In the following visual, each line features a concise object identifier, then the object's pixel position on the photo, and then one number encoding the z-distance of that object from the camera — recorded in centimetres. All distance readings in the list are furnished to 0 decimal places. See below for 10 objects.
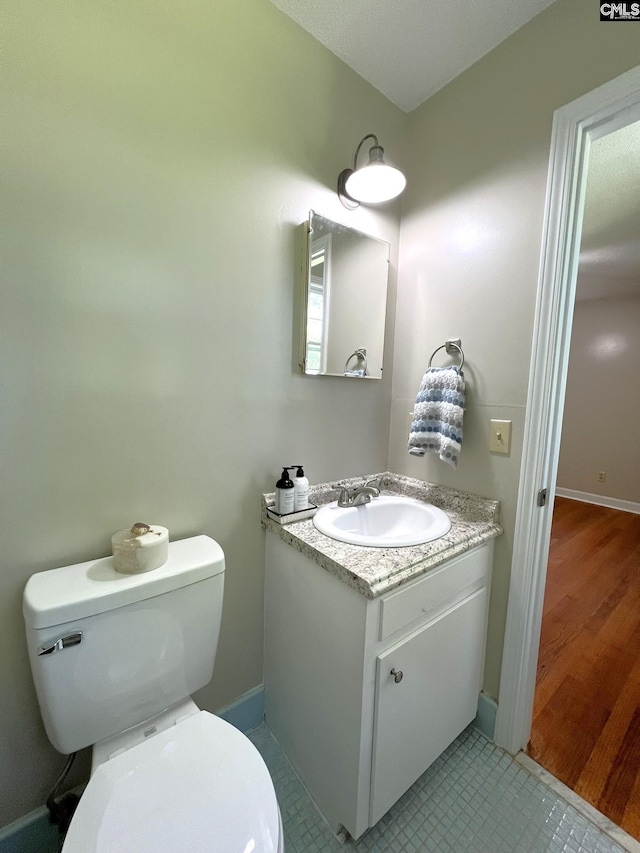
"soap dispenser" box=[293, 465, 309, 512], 117
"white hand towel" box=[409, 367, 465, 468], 121
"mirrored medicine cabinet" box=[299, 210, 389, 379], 123
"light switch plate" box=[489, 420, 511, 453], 117
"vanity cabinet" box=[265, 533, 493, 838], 87
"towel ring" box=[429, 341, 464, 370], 130
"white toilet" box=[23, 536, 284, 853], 61
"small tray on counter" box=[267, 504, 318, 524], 113
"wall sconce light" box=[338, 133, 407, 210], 116
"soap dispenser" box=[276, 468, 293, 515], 114
